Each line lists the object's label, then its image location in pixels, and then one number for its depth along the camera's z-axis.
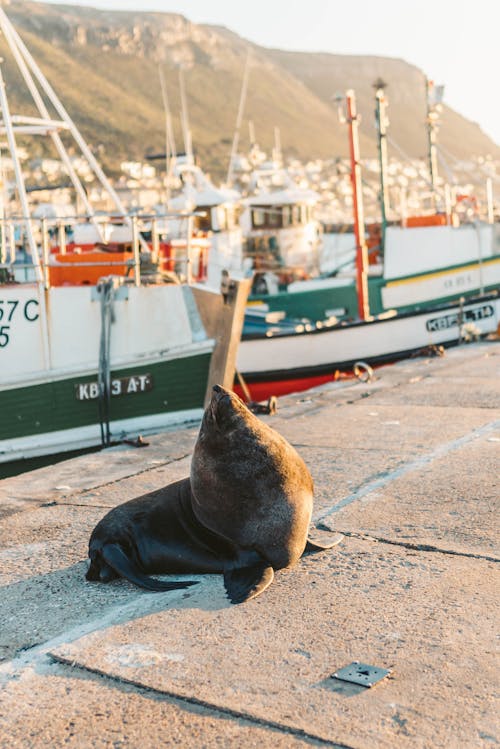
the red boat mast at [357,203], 15.88
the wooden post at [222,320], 10.09
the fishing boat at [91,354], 9.38
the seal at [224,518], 4.44
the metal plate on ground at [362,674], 3.39
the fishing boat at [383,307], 14.57
